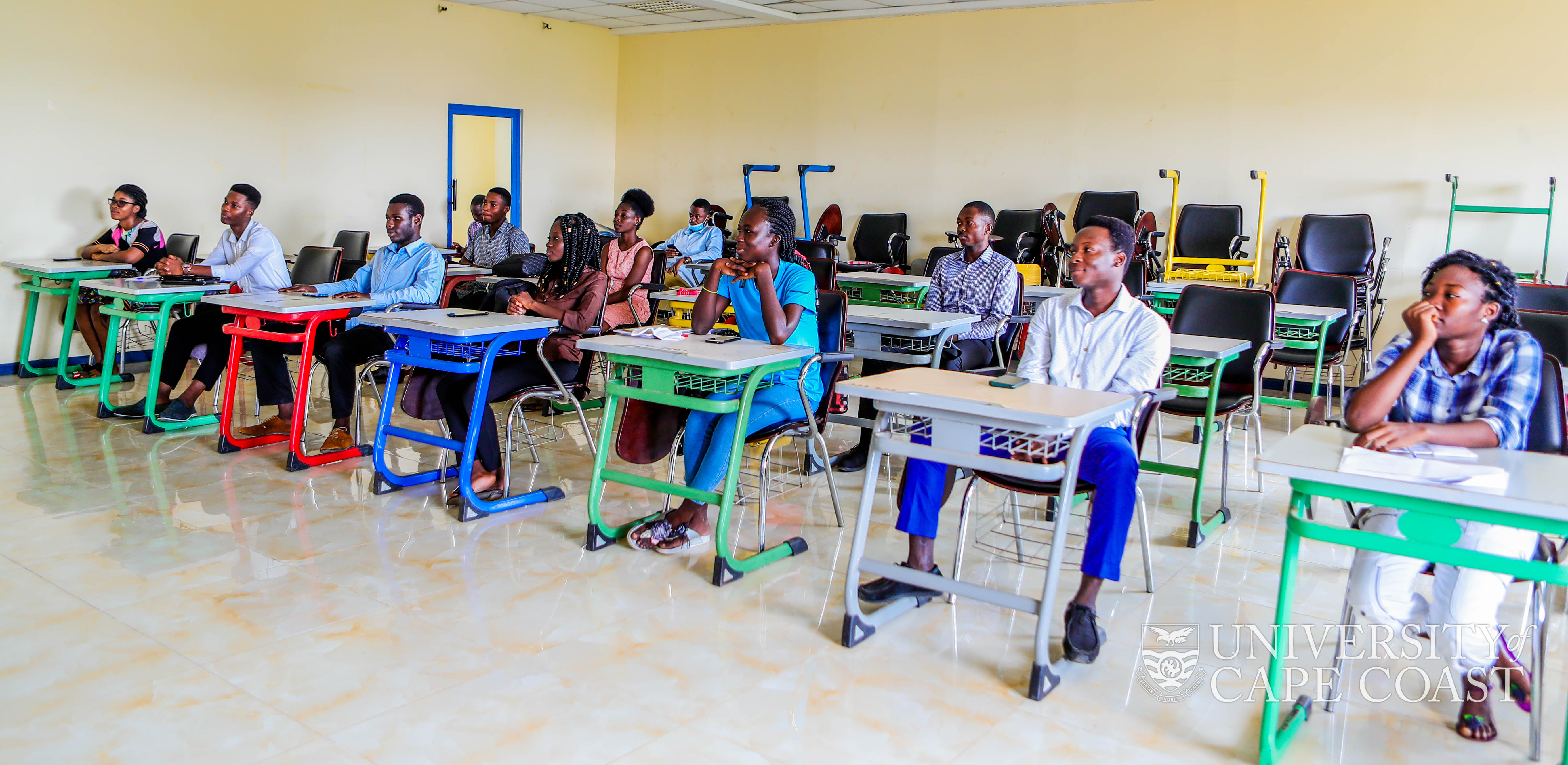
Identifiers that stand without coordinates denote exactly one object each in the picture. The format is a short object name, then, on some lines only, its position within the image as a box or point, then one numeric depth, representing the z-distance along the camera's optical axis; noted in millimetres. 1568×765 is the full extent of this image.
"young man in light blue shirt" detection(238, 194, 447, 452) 4777
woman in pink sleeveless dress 5758
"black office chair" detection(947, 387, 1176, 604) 2852
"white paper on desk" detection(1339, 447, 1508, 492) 2020
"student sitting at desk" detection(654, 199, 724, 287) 8406
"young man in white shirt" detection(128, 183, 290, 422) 5328
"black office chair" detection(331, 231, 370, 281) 6969
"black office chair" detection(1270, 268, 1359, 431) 5414
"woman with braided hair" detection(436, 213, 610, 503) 4102
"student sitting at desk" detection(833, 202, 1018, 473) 4918
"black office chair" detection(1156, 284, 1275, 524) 4207
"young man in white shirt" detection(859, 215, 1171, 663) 2777
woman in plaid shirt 2320
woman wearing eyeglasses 6613
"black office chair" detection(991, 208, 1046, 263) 8164
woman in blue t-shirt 3564
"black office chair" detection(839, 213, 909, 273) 9141
